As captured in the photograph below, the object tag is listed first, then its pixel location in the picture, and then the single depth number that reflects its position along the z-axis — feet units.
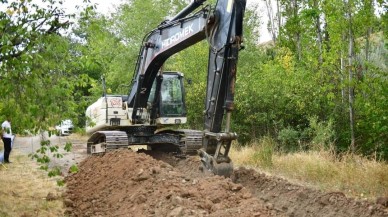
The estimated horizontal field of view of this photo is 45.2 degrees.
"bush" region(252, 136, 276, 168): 37.29
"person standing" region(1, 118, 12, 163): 42.61
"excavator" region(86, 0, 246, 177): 25.27
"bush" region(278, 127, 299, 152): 47.24
